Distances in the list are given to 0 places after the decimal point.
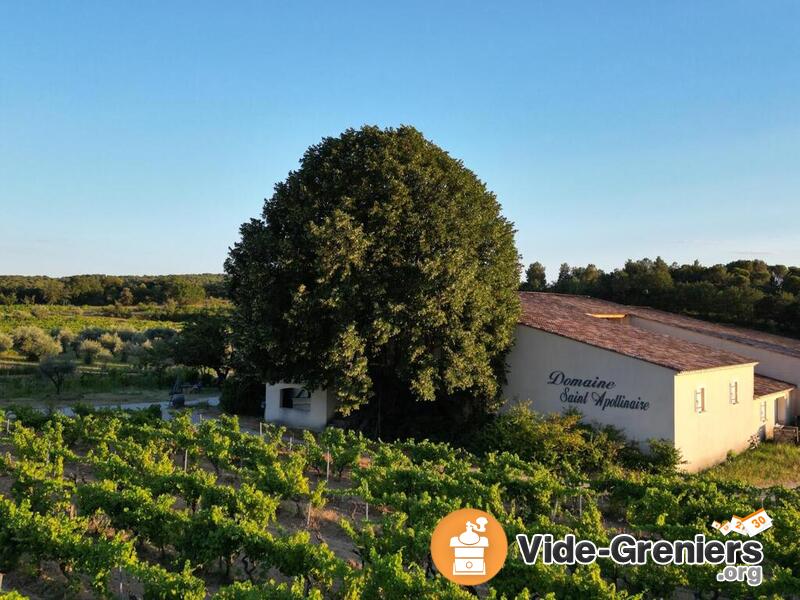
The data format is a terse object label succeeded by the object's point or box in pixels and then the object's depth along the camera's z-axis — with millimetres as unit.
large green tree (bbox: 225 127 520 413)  18531
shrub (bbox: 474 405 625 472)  17953
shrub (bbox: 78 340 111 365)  40625
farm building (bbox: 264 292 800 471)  18812
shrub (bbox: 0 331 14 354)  42219
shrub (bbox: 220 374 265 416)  25875
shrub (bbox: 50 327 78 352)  43728
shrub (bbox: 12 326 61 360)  40500
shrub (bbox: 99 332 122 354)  44019
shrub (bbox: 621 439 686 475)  17797
